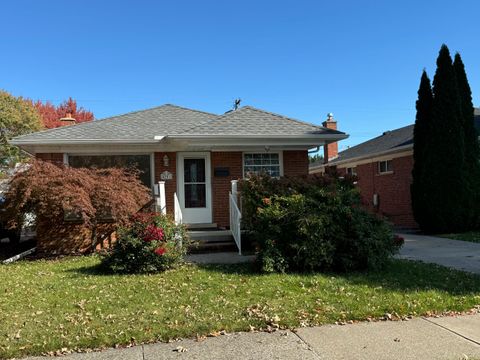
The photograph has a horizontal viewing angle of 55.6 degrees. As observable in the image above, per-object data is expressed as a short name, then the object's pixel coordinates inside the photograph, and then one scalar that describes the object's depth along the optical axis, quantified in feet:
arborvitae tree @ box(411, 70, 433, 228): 51.19
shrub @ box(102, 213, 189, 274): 27.22
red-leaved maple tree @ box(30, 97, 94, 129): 129.49
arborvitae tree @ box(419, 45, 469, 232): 49.14
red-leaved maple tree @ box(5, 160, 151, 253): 31.94
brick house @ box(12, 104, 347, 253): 39.45
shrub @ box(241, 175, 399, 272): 25.91
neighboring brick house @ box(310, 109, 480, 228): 60.80
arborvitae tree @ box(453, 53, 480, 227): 49.90
